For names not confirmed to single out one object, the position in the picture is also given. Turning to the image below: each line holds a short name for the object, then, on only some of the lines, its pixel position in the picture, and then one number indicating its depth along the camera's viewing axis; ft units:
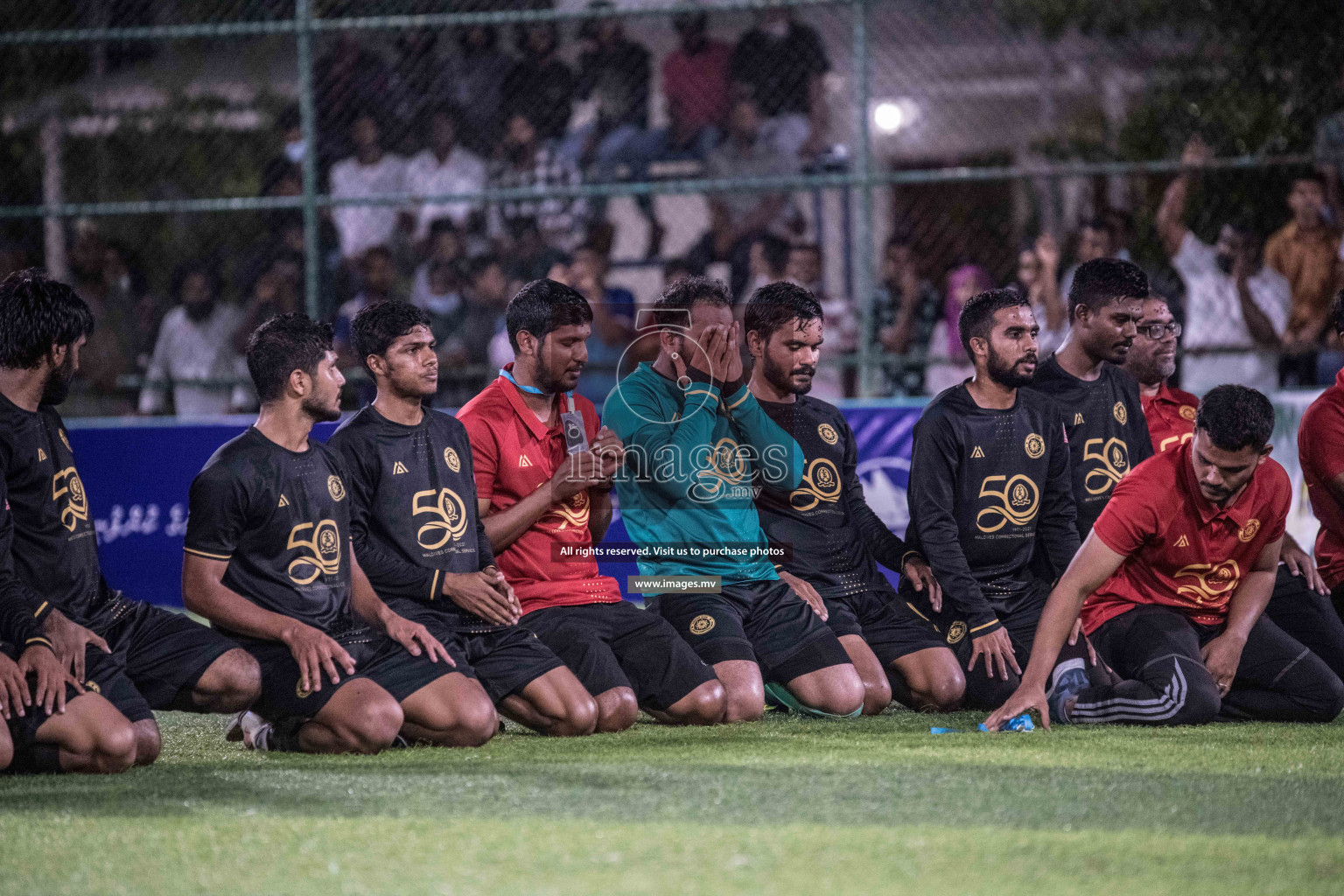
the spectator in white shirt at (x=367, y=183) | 67.31
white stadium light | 88.63
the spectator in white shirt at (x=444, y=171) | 67.56
